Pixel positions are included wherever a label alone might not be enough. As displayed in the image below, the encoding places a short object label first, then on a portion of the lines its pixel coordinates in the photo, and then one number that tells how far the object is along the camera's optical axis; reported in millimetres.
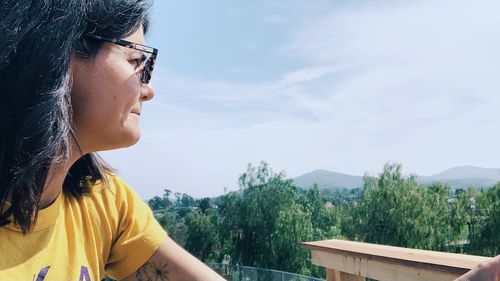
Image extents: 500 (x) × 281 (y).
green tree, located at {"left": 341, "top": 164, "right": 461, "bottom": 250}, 18047
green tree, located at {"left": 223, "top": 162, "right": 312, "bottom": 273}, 20109
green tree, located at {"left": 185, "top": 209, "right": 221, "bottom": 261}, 22547
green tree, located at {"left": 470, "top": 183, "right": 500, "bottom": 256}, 18297
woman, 728
